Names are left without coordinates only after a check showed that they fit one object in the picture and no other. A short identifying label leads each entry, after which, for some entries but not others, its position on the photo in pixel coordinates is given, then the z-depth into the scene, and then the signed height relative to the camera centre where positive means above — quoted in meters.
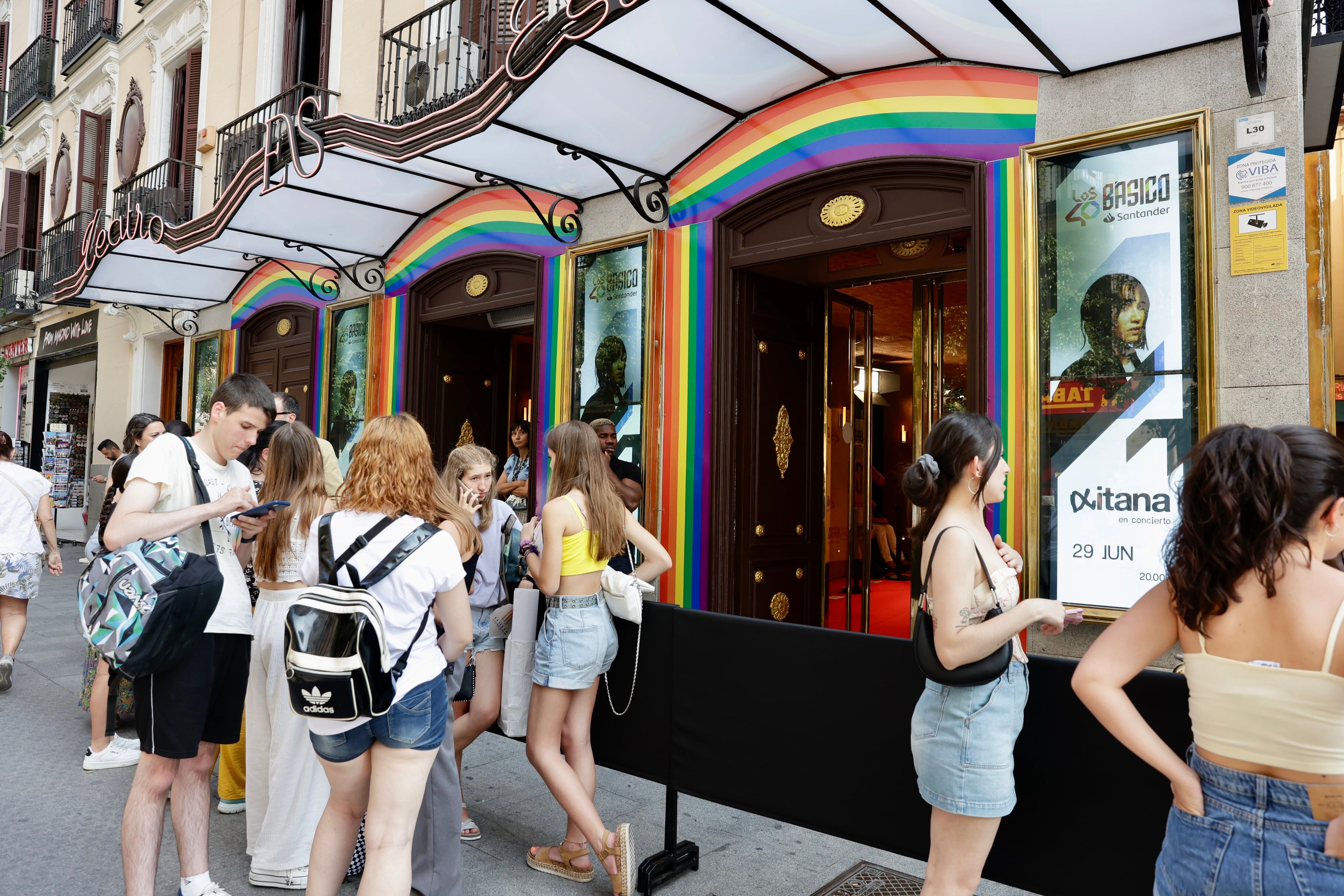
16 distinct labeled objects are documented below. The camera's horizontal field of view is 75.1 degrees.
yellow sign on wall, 4.19 +1.27
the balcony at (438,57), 7.98 +4.25
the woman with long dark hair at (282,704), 3.60 -0.94
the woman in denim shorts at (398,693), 2.60 -0.63
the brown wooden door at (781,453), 6.62 +0.29
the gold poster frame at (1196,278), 4.39 +1.19
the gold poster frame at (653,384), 6.77 +0.82
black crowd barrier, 2.62 -0.91
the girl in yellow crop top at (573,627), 3.63 -0.59
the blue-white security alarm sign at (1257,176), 4.21 +1.57
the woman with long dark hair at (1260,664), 1.58 -0.31
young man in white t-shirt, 2.94 -0.62
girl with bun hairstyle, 2.35 -0.48
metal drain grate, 3.54 -1.62
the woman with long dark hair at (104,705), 4.96 -1.35
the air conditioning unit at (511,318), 9.09 +1.77
